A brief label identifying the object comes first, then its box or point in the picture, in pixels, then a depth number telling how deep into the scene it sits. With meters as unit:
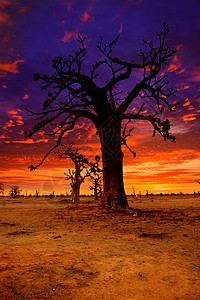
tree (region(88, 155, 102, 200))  29.48
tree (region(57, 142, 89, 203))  26.87
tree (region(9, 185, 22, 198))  48.89
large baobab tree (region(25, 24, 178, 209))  12.27
